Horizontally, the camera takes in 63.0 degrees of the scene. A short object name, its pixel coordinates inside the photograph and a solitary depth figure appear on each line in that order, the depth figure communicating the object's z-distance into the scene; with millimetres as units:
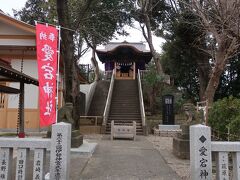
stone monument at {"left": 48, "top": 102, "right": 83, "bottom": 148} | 6826
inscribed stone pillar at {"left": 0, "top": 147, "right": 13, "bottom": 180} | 3671
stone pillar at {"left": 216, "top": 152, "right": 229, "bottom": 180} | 3671
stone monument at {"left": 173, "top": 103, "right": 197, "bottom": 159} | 6365
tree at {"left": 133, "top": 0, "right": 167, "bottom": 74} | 17238
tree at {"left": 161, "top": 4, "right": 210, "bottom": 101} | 15372
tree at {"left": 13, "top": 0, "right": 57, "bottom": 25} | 19906
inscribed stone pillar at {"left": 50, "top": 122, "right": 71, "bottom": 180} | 3721
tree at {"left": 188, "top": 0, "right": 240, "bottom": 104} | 6571
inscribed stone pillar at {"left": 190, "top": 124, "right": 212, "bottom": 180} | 3684
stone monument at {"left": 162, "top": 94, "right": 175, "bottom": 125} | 12663
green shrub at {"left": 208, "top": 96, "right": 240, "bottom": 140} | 6194
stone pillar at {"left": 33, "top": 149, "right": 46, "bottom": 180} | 3695
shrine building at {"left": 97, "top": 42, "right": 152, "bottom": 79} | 21907
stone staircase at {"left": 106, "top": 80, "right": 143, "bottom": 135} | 13346
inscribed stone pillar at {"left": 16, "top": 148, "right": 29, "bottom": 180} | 3674
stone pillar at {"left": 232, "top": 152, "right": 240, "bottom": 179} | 3692
